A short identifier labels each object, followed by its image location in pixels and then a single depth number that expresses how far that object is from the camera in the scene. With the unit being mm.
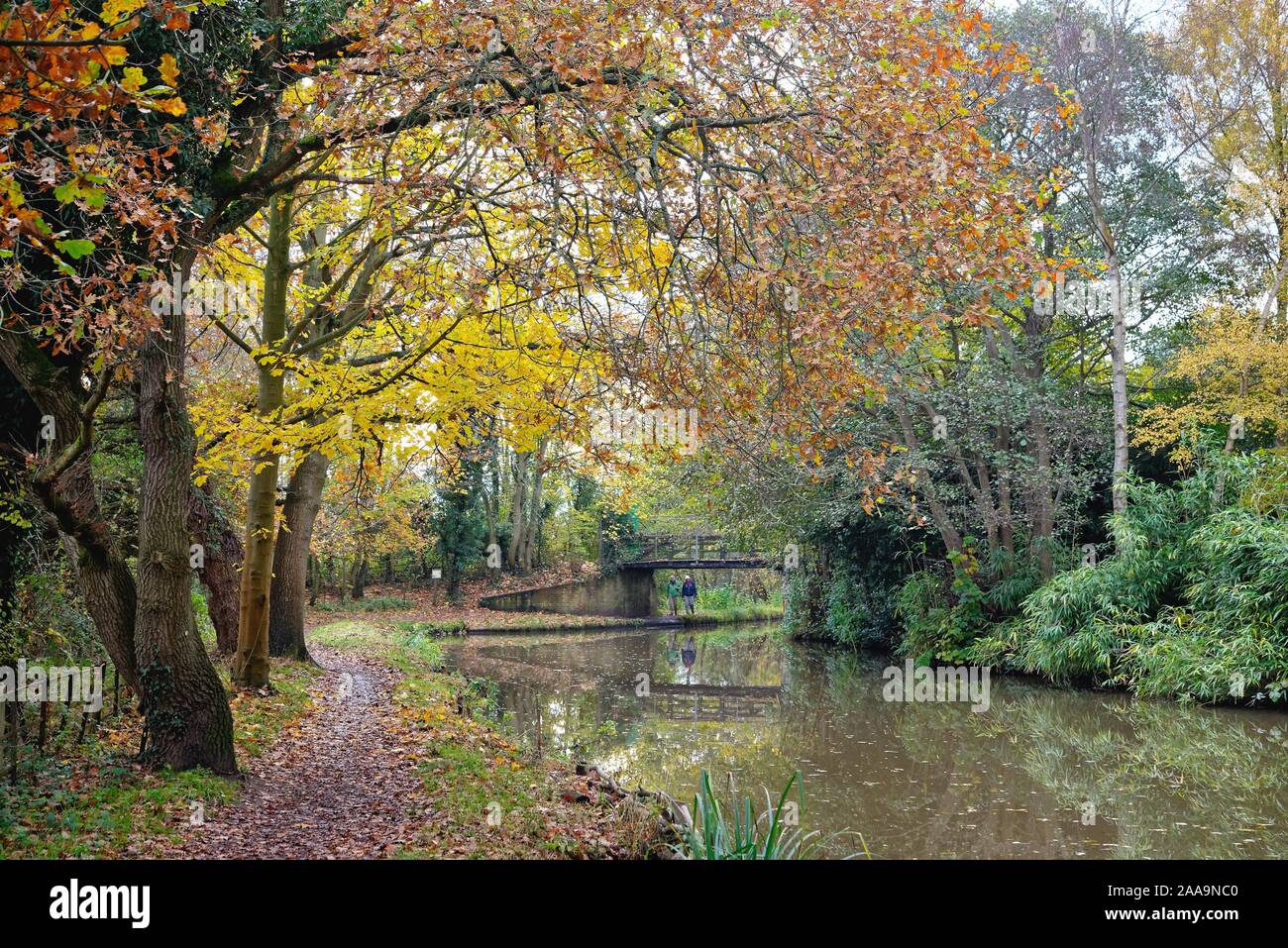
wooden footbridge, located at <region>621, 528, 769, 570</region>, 34156
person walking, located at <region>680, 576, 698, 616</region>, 33875
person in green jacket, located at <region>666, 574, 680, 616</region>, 34562
